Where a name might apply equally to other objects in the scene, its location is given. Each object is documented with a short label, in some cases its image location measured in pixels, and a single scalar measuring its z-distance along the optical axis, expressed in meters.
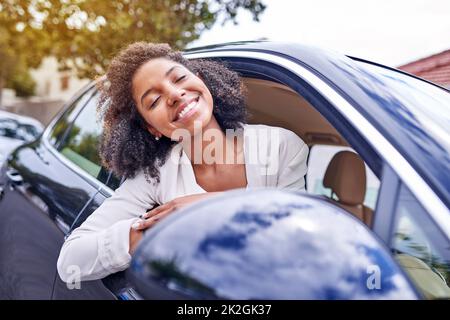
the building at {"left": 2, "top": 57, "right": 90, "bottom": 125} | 28.78
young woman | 1.60
